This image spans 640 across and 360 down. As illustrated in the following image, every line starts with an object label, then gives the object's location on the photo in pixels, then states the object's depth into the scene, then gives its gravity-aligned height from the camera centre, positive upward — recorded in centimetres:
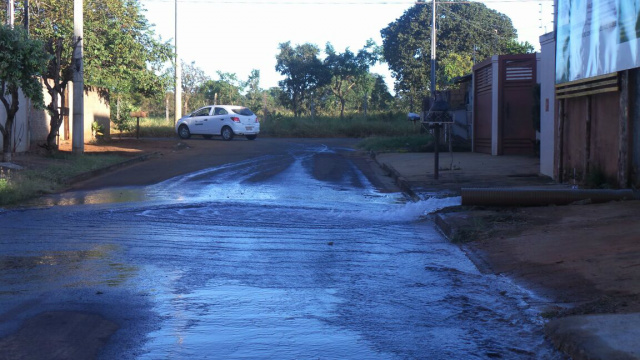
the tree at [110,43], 2609 +422
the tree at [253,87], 7844 +722
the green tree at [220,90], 6329 +553
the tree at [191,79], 6625 +683
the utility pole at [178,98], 4028 +317
